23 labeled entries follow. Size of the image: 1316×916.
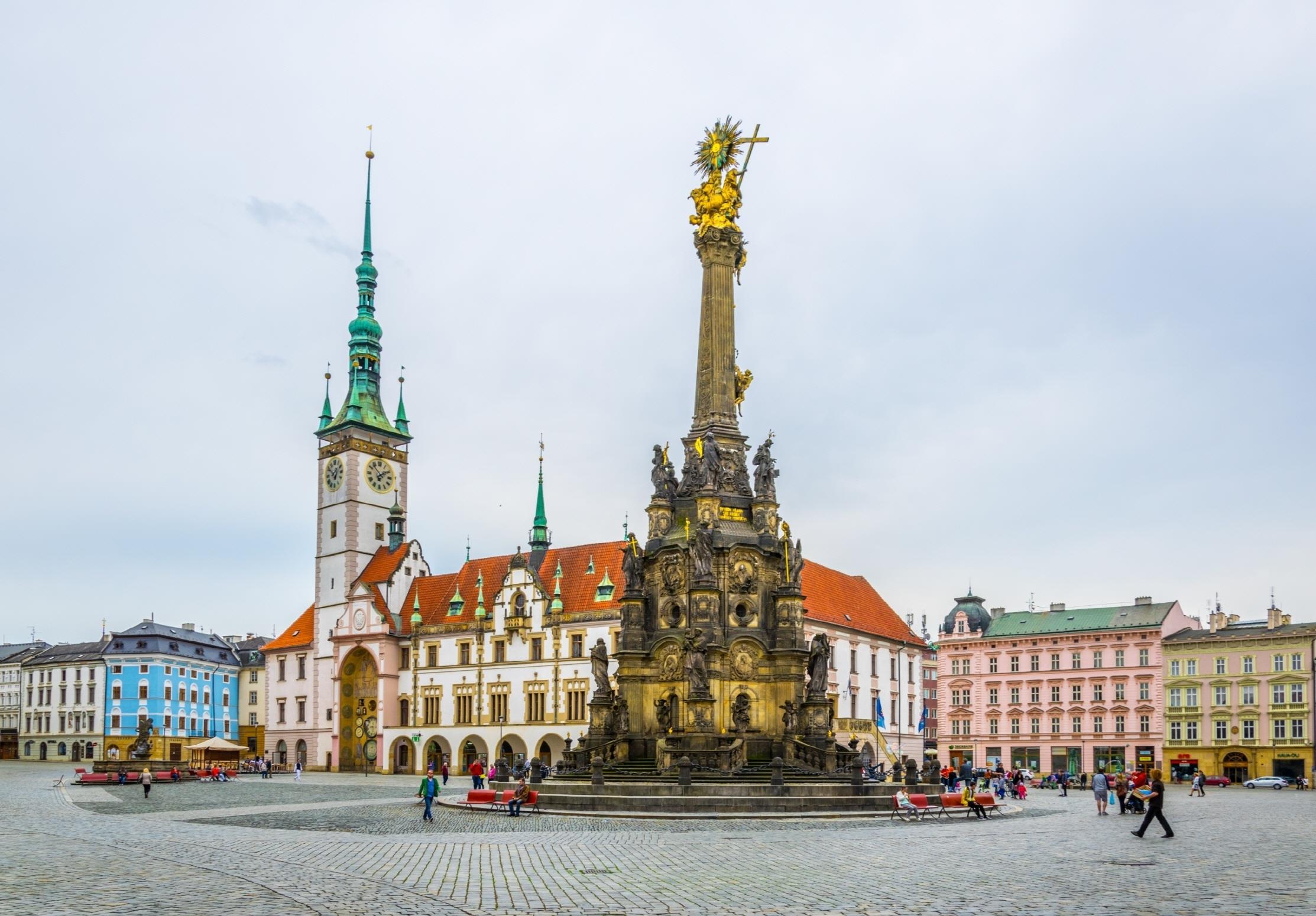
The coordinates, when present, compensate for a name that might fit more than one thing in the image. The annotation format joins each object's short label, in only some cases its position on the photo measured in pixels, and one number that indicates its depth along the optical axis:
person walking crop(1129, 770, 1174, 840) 24.05
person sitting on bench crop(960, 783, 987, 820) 32.16
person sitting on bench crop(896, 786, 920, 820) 29.59
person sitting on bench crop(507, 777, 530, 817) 30.34
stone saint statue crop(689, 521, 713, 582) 35.84
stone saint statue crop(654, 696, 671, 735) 35.78
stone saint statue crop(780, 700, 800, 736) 35.41
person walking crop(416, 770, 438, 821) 29.25
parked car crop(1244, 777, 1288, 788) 64.94
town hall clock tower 86.62
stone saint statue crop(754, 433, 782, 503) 38.06
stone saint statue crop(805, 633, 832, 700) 35.59
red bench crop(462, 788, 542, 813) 31.27
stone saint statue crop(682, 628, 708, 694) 34.44
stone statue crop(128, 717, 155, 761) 62.03
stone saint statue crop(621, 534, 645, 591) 37.56
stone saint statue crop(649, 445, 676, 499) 38.34
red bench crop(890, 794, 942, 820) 30.12
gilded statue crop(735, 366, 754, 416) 39.66
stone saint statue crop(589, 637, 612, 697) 37.94
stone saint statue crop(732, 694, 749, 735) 35.56
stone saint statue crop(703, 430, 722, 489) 37.44
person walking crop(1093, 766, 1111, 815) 33.69
